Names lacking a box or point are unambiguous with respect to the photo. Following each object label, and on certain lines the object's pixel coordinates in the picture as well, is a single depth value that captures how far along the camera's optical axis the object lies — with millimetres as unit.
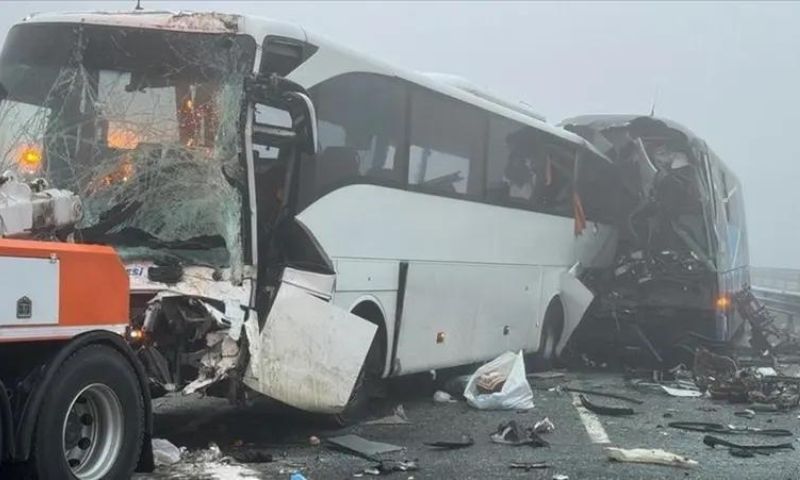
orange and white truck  4914
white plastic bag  10141
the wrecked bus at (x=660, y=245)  13984
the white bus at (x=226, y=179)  6887
